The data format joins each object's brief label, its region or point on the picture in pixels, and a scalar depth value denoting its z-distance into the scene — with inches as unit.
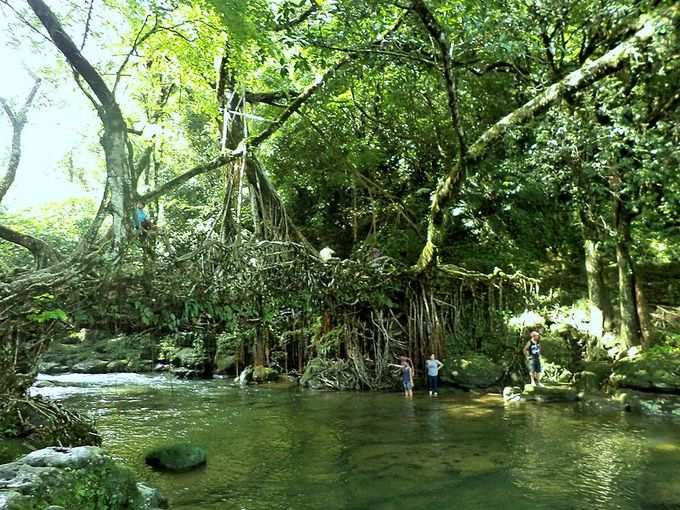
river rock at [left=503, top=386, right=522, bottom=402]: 492.6
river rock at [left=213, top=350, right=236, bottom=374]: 770.2
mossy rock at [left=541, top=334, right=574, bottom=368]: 550.9
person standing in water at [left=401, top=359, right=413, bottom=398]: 543.8
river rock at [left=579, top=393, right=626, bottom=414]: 438.9
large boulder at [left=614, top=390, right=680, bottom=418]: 414.3
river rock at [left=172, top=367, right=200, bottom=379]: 762.2
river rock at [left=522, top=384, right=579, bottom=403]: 487.2
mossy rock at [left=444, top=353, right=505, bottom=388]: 564.1
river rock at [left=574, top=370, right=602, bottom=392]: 494.0
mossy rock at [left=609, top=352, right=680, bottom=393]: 438.0
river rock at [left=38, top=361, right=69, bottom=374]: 842.8
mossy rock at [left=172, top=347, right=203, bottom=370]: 784.3
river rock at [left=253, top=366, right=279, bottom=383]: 669.3
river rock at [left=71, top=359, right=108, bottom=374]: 840.3
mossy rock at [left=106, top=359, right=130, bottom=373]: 845.2
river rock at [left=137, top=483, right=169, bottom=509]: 212.6
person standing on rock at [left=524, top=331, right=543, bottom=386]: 515.5
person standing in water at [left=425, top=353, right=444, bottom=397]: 546.0
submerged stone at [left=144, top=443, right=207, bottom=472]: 289.0
